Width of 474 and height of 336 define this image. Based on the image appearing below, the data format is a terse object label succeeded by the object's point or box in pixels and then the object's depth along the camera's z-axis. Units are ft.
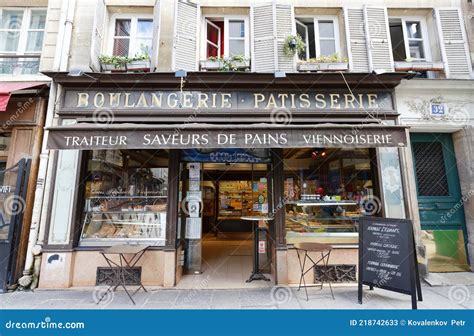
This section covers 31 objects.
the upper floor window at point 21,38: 19.34
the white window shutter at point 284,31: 18.71
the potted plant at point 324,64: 18.61
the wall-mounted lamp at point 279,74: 17.08
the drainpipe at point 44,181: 15.76
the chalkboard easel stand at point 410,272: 12.25
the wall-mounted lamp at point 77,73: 16.79
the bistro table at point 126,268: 14.92
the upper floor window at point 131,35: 19.86
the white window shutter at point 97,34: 17.90
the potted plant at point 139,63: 18.49
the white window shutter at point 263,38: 18.72
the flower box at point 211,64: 18.74
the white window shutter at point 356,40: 19.02
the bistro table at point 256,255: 17.01
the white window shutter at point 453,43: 19.07
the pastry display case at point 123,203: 17.22
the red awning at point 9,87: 15.88
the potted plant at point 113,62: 18.37
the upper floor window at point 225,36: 20.13
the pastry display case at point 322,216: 17.67
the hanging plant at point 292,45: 18.47
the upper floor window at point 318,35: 20.26
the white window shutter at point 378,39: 18.90
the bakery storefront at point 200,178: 16.37
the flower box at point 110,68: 18.51
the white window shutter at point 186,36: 18.47
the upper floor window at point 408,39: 20.42
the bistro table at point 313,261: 15.03
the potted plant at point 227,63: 18.68
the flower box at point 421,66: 19.10
